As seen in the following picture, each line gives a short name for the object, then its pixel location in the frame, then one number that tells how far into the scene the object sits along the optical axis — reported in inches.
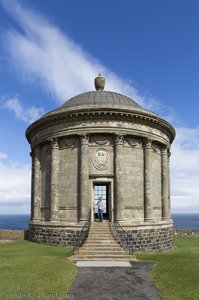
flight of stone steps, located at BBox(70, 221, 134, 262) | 526.8
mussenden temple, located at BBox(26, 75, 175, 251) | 682.9
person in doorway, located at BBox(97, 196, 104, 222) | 686.7
